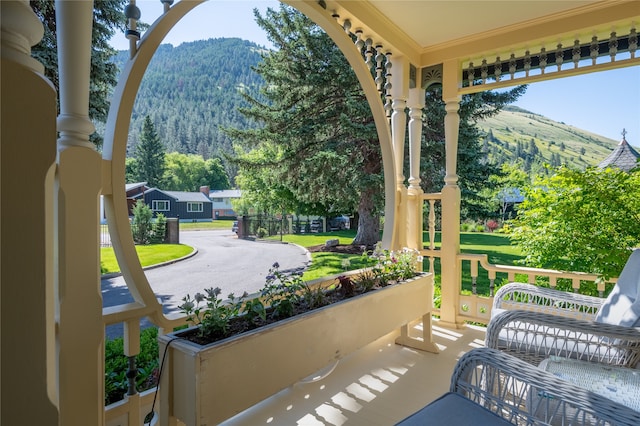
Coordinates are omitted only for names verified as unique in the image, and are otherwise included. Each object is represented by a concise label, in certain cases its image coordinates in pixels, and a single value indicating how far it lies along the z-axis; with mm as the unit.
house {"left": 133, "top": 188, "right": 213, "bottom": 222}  16995
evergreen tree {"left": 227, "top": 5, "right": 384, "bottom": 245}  8172
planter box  1226
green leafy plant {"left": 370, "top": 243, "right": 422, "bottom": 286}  2439
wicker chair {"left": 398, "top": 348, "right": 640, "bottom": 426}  1006
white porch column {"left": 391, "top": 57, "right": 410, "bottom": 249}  2941
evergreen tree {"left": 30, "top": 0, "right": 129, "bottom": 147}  4156
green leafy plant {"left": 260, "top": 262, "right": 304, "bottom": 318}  1645
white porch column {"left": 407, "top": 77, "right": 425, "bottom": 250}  3182
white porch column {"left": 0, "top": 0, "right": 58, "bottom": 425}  500
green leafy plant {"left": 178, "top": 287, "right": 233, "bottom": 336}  1379
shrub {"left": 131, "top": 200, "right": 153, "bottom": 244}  10174
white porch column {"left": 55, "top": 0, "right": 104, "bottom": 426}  1052
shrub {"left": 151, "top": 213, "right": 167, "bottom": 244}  10990
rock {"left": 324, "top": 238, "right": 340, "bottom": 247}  11455
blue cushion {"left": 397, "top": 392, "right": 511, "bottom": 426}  1124
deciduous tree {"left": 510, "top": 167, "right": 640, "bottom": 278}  3256
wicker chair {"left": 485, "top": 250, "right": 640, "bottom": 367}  1541
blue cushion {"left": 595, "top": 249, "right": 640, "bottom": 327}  1660
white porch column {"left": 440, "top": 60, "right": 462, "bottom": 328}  3186
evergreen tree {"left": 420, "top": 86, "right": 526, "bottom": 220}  7711
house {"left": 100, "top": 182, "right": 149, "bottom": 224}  15000
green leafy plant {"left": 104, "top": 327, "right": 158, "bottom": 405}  2344
